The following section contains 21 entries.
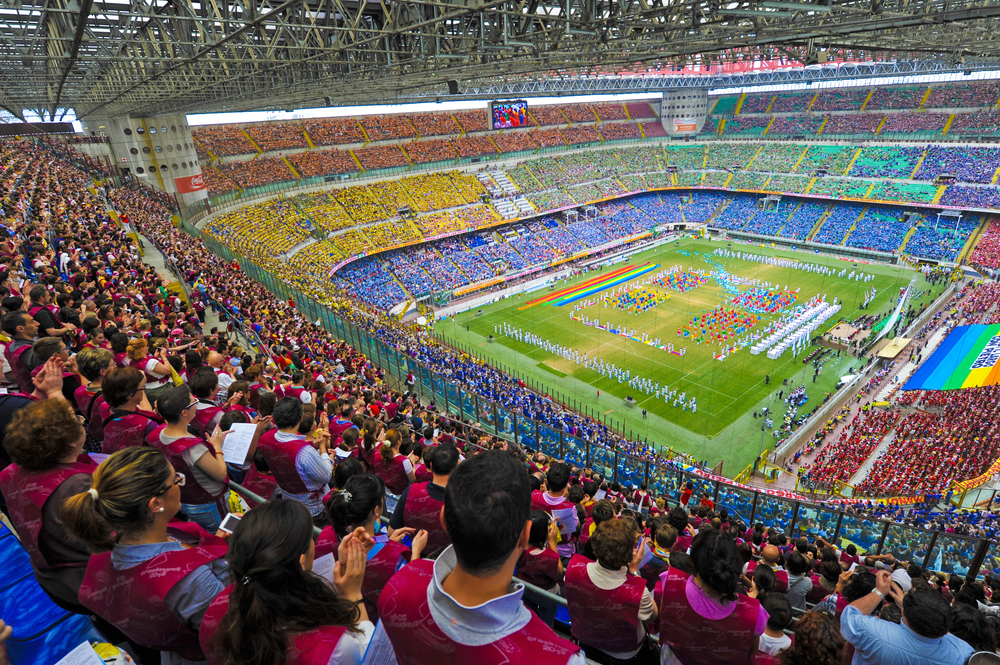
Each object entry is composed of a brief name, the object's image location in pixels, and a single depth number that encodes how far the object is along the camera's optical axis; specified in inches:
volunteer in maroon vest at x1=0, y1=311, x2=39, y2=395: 211.3
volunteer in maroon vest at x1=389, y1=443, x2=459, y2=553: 172.2
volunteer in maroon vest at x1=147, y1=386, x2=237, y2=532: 158.9
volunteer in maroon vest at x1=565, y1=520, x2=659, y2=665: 133.9
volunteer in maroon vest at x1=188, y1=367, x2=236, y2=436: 202.7
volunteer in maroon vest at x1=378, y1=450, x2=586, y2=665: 76.1
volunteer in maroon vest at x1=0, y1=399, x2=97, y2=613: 114.5
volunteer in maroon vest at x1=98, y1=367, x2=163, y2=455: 169.2
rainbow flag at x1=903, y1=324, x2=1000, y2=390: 903.7
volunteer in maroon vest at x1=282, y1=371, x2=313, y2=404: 281.1
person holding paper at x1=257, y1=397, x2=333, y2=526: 183.0
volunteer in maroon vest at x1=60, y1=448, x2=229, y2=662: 97.2
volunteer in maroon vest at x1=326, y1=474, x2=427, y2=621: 132.2
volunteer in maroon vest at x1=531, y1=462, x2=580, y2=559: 213.3
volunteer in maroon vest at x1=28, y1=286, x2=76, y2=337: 249.0
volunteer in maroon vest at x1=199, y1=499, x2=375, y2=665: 78.8
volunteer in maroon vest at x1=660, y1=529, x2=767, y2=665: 128.4
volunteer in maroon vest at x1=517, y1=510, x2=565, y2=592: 168.9
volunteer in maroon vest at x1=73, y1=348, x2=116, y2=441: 197.8
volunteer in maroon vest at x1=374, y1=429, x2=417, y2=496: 237.9
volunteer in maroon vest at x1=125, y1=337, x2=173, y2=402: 227.5
